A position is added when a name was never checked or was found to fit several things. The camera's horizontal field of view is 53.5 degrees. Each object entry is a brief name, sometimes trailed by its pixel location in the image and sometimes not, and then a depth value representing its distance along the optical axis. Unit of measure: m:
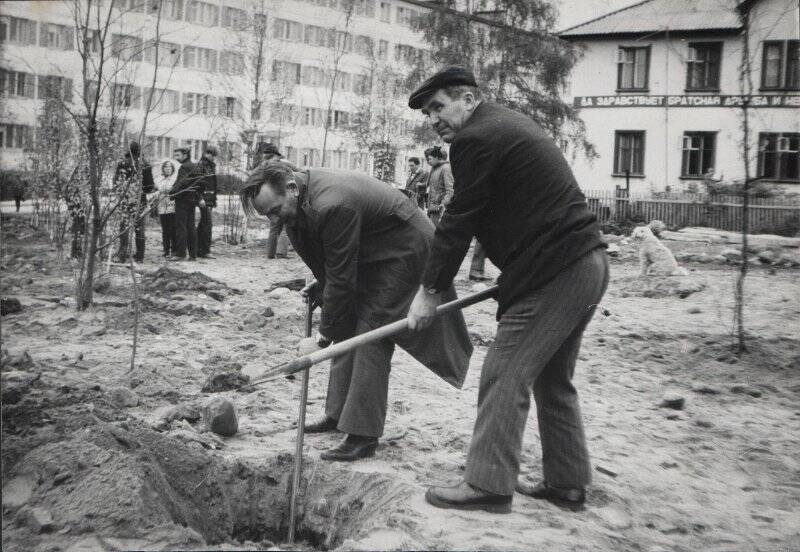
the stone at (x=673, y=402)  5.69
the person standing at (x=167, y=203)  11.91
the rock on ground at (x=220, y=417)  4.49
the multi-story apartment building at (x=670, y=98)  27.14
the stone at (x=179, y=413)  4.73
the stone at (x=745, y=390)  6.14
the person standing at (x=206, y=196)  12.40
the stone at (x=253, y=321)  7.95
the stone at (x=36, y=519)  3.10
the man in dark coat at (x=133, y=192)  8.50
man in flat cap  3.28
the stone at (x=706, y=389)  6.20
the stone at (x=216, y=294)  9.39
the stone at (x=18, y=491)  3.27
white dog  12.23
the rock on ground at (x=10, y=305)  7.72
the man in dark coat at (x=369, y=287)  4.00
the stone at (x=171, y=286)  9.62
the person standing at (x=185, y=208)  11.89
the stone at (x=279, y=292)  9.77
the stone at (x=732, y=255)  15.68
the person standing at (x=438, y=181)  11.33
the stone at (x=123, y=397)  4.96
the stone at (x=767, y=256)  15.55
